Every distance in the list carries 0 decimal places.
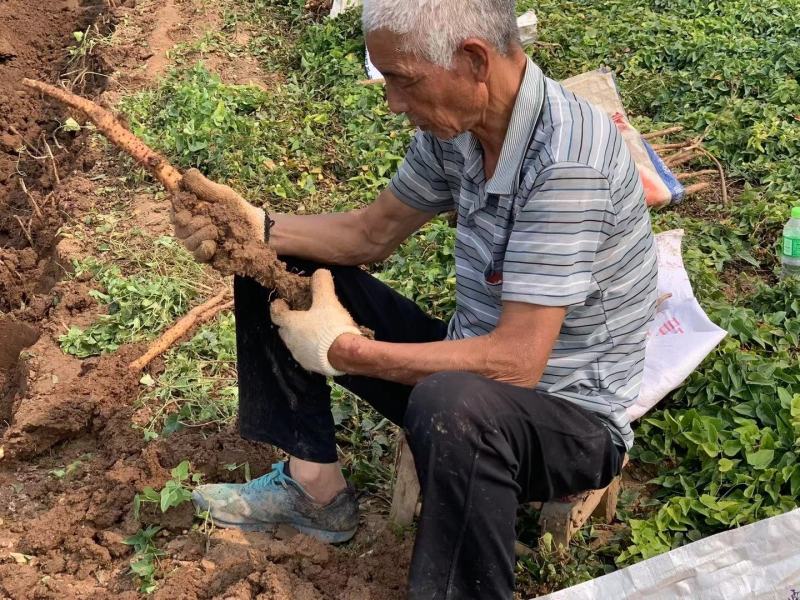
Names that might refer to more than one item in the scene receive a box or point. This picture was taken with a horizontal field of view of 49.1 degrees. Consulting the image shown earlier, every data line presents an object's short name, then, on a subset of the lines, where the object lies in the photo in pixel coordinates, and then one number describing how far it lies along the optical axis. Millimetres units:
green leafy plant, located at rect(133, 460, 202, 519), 2615
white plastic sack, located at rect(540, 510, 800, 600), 2232
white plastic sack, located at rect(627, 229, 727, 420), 2811
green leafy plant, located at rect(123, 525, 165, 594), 2545
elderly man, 2006
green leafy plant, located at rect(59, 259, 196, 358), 3689
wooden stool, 2414
